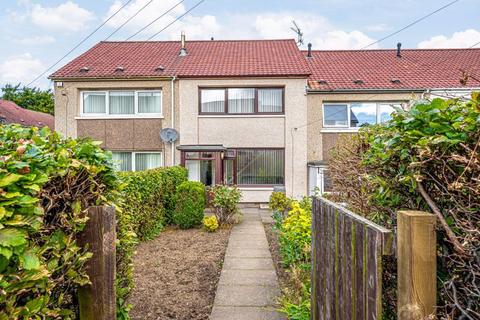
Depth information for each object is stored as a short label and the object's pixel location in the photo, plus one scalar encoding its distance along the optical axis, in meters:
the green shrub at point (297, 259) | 3.51
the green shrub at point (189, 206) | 9.09
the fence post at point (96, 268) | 2.23
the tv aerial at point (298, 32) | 20.44
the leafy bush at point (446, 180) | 1.36
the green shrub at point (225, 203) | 9.32
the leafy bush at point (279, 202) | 9.22
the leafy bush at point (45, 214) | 1.50
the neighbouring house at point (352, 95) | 14.98
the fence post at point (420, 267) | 1.46
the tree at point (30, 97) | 36.62
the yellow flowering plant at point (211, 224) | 8.65
